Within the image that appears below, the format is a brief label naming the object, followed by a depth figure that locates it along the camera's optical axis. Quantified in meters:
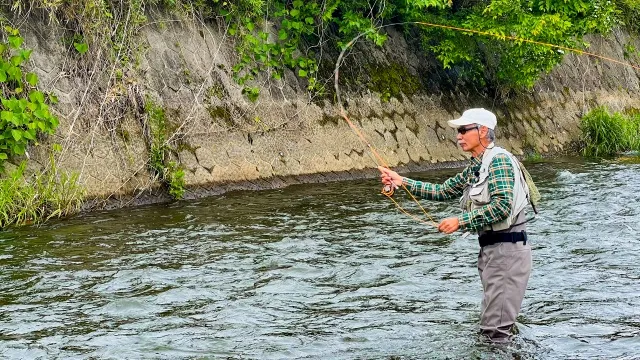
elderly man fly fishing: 6.74
